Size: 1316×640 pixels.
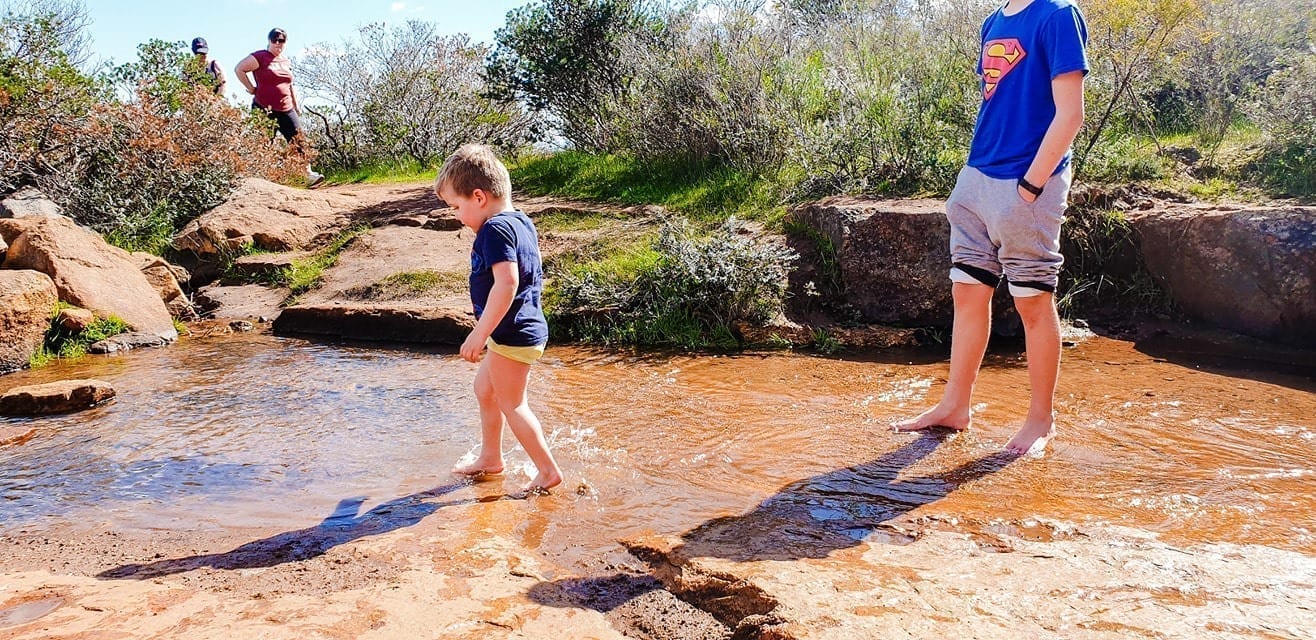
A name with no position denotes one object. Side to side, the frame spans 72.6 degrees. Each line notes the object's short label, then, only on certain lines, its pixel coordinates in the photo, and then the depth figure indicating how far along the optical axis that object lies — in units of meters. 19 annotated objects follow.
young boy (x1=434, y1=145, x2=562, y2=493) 3.23
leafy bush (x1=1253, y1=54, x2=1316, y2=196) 5.77
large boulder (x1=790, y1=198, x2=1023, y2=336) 5.63
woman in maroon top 10.98
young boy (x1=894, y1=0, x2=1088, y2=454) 3.10
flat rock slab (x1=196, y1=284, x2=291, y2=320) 7.36
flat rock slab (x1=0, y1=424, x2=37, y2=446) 4.14
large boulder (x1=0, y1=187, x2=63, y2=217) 7.95
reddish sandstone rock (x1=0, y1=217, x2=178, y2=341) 6.50
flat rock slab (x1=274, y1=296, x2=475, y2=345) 6.16
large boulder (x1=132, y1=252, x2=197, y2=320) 7.32
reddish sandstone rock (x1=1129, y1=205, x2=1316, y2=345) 5.11
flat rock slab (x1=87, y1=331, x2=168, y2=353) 6.21
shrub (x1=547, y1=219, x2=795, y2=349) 5.71
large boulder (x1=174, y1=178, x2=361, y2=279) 8.39
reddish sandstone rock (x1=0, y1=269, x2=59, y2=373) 5.70
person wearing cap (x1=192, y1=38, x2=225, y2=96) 10.76
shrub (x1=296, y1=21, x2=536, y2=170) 12.77
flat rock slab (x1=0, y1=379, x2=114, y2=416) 4.59
